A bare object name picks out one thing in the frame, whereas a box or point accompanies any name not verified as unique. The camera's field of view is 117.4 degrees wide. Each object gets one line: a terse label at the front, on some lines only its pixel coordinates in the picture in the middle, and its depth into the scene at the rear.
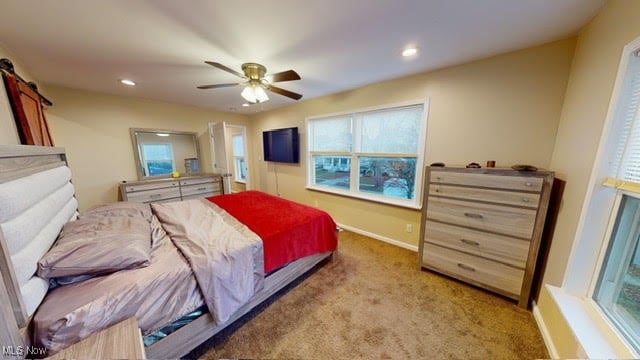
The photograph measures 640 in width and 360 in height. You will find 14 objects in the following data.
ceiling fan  2.04
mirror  3.43
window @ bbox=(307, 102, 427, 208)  2.62
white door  3.91
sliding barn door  1.52
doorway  3.95
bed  0.87
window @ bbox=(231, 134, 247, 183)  5.67
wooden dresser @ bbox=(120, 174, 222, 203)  3.23
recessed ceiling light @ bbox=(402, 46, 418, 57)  1.84
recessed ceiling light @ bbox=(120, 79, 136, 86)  2.52
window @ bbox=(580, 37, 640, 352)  1.02
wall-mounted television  3.94
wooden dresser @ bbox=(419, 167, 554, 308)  1.62
